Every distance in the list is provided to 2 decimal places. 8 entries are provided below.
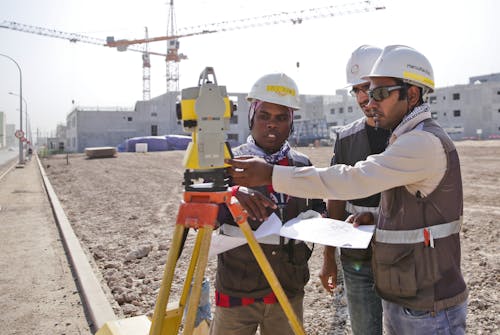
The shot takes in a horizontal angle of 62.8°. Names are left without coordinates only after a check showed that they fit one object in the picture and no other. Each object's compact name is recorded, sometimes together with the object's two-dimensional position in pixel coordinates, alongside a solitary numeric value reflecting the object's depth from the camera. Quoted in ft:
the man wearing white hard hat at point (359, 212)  8.15
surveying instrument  5.24
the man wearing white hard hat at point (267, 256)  7.04
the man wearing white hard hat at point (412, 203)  5.55
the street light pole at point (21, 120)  97.21
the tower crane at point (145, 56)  265.54
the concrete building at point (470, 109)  165.58
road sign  94.13
